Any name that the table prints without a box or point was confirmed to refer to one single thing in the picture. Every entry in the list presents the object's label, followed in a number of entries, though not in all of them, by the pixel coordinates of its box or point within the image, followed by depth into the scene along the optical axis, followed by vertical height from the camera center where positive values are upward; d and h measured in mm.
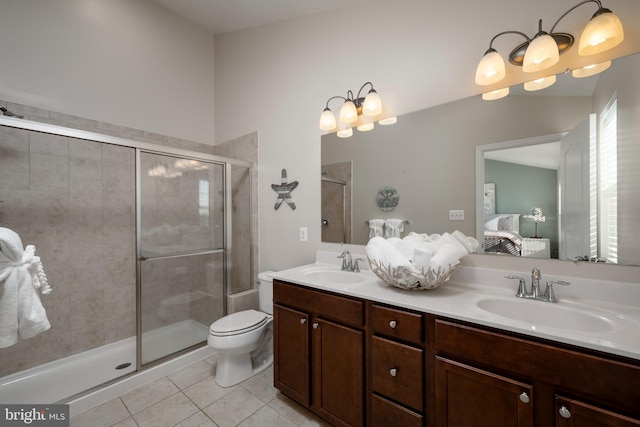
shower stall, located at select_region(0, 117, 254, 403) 1781 -293
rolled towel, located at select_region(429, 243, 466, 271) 1214 -225
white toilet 1780 -958
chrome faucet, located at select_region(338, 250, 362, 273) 1780 -367
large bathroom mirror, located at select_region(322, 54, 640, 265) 1066 +254
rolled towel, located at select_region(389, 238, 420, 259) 1435 -200
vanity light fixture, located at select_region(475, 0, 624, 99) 1029 +758
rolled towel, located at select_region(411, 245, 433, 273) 1216 -232
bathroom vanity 759 -597
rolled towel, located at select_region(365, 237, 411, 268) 1271 -227
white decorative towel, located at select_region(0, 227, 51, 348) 1024 -340
